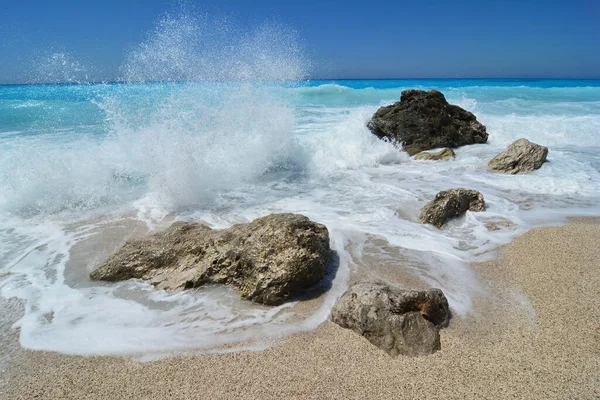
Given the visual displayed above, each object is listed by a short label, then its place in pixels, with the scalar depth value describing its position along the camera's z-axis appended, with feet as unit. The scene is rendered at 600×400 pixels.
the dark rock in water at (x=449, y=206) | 14.90
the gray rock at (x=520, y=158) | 22.84
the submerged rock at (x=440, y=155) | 27.38
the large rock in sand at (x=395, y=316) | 7.93
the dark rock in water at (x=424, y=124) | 30.76
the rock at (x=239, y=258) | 10.03
